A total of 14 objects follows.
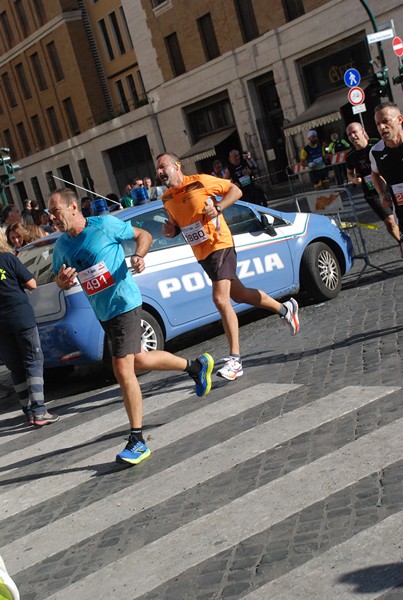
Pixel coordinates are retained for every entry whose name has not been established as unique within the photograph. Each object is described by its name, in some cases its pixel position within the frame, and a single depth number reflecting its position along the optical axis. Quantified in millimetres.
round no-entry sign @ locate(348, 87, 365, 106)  23875
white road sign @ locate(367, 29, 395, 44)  22250
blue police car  8742
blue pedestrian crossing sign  24312
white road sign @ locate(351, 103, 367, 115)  23777
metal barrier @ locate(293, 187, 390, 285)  12391
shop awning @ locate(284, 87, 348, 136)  31281
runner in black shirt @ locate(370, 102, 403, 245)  7387
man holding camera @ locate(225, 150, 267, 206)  20375
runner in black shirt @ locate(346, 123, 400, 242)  11297
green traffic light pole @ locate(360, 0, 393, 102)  25684
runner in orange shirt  8023
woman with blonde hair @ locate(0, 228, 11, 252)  8234
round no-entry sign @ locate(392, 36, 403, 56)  24953
